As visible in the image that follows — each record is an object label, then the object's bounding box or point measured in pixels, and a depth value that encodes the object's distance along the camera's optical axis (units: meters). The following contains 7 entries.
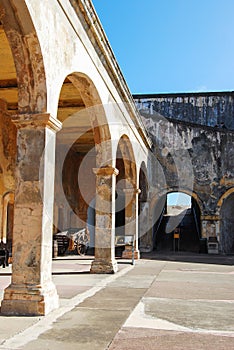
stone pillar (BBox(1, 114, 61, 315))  5.45
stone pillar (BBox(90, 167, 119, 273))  10.18
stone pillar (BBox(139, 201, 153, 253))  19.03
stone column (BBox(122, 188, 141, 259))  14.62
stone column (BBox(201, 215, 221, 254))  19.31
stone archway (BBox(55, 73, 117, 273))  9.84
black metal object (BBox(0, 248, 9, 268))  10.92
